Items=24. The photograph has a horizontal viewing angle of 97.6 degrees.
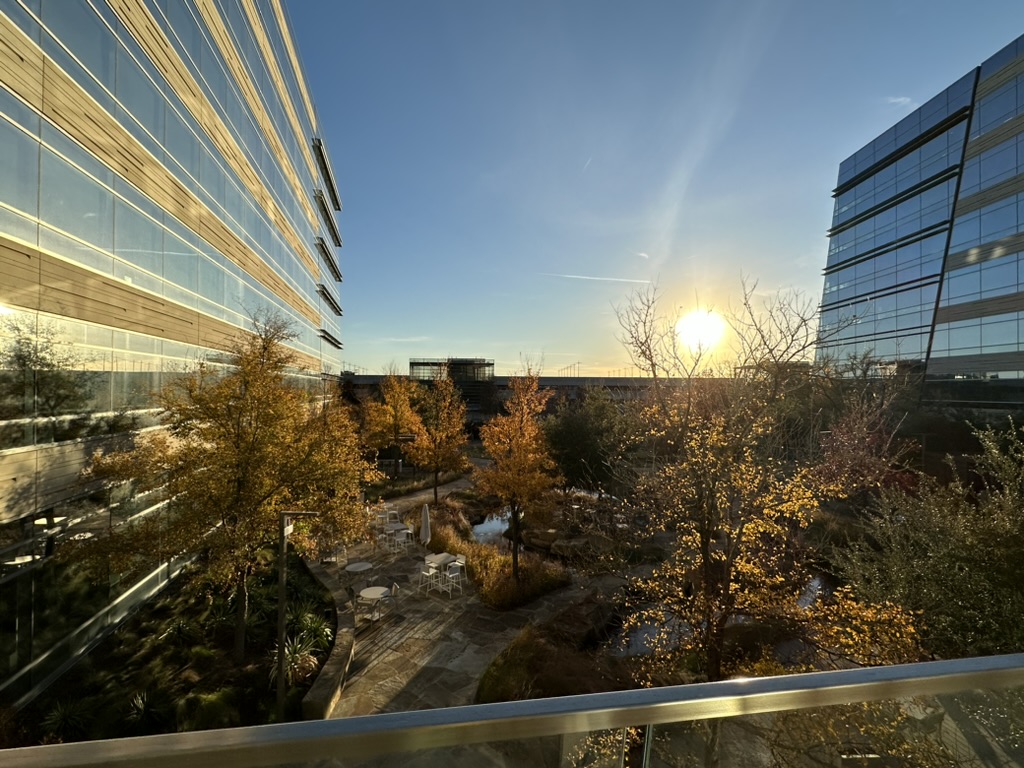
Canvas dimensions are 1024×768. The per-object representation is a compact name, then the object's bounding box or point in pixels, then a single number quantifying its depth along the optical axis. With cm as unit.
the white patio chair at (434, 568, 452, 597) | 1223
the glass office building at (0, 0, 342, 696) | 711
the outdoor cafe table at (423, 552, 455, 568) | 1271
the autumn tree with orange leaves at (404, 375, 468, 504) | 2195
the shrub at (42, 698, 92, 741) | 678
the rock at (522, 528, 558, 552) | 1733
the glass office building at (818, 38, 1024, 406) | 2128
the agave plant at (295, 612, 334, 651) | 936
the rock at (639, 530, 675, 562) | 1528
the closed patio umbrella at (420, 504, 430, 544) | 1442
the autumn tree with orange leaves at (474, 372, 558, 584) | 1383
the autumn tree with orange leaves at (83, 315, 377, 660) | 796
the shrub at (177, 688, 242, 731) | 707
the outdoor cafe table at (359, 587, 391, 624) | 1084
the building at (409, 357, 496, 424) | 5691
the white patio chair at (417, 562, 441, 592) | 1252
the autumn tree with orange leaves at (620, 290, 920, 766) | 638
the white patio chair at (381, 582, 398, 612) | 1156
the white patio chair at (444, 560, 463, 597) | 1253
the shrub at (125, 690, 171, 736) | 695
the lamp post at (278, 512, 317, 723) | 719
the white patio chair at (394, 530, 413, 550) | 1586
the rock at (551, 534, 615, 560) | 1486
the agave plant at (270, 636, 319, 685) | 830
